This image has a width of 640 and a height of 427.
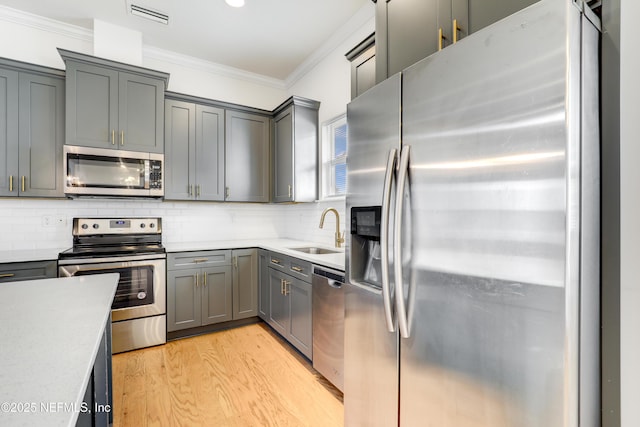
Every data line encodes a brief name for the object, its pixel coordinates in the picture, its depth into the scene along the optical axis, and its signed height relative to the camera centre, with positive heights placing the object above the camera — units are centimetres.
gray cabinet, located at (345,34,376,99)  177 +89
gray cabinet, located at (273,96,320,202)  329 +69
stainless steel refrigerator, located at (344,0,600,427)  78 -5
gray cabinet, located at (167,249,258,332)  290 -75
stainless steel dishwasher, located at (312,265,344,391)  197 -76
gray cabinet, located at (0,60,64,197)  254 +70
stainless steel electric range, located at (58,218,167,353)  256 -50
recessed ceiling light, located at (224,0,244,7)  259 +179
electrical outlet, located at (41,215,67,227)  287 -8
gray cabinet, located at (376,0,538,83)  111 +78
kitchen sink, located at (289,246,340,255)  314 -39
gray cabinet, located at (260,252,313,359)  238 -76
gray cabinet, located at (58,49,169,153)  263 +97
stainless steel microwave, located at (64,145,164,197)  265 +36
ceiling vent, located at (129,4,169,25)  270 +179
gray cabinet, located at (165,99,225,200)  317 +66
